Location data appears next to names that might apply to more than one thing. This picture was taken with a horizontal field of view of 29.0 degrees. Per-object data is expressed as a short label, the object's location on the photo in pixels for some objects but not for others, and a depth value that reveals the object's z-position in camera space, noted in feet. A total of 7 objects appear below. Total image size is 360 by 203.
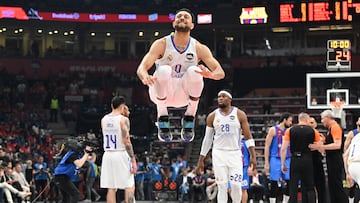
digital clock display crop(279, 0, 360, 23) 90.07
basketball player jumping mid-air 30.83
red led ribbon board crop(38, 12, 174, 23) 117.60
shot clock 71.46
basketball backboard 71.36
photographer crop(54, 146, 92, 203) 46.65
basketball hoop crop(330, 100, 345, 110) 65.98
